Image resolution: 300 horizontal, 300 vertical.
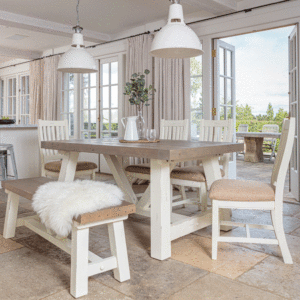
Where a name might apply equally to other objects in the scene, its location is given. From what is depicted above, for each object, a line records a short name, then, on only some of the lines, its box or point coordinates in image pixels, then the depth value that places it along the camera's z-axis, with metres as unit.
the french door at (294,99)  3.82
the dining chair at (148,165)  2.78
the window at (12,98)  8.54
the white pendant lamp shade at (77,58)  3.01
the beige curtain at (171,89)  4.61
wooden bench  1.67
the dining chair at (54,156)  3.41
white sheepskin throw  1.67
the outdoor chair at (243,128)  8.53
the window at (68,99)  6.72
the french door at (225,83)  4.50
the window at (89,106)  6.26
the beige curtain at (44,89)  6.74
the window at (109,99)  5.88
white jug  2.88
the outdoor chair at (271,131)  8.12
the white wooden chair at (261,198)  2.03
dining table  2.07
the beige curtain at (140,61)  5.04
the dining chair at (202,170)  2.78
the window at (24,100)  7.97
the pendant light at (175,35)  2.28
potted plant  3.16
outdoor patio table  7.67
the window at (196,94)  4.69
